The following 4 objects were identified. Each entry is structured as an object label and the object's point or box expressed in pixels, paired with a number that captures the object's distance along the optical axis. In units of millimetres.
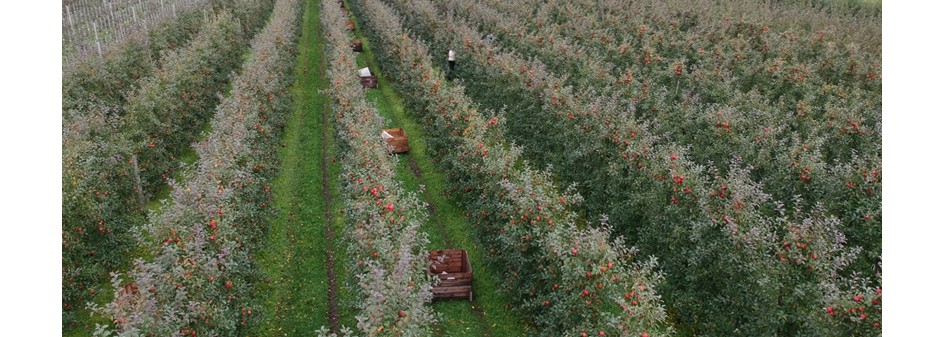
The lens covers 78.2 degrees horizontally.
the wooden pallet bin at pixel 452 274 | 12281
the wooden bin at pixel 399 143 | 19556
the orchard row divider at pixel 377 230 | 7992
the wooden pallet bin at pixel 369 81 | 26953
